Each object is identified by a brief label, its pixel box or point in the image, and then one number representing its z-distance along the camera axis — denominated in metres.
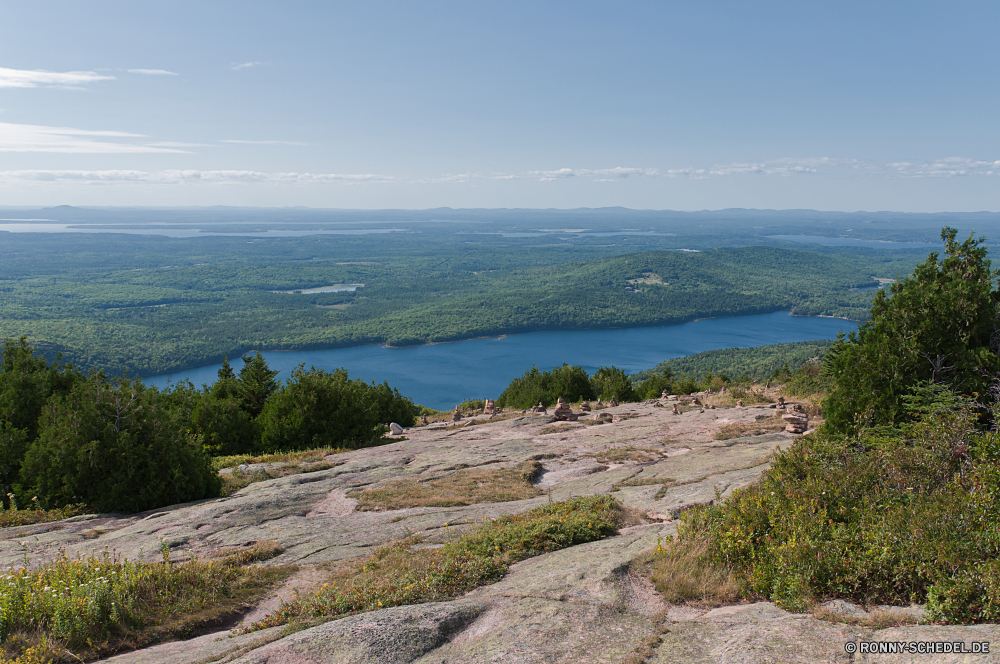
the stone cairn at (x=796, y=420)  18.75
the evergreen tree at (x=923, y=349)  12.00
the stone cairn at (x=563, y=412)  25.47
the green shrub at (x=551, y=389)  46.91
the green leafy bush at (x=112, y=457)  14.95
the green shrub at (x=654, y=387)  45.59
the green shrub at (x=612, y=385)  43.74
